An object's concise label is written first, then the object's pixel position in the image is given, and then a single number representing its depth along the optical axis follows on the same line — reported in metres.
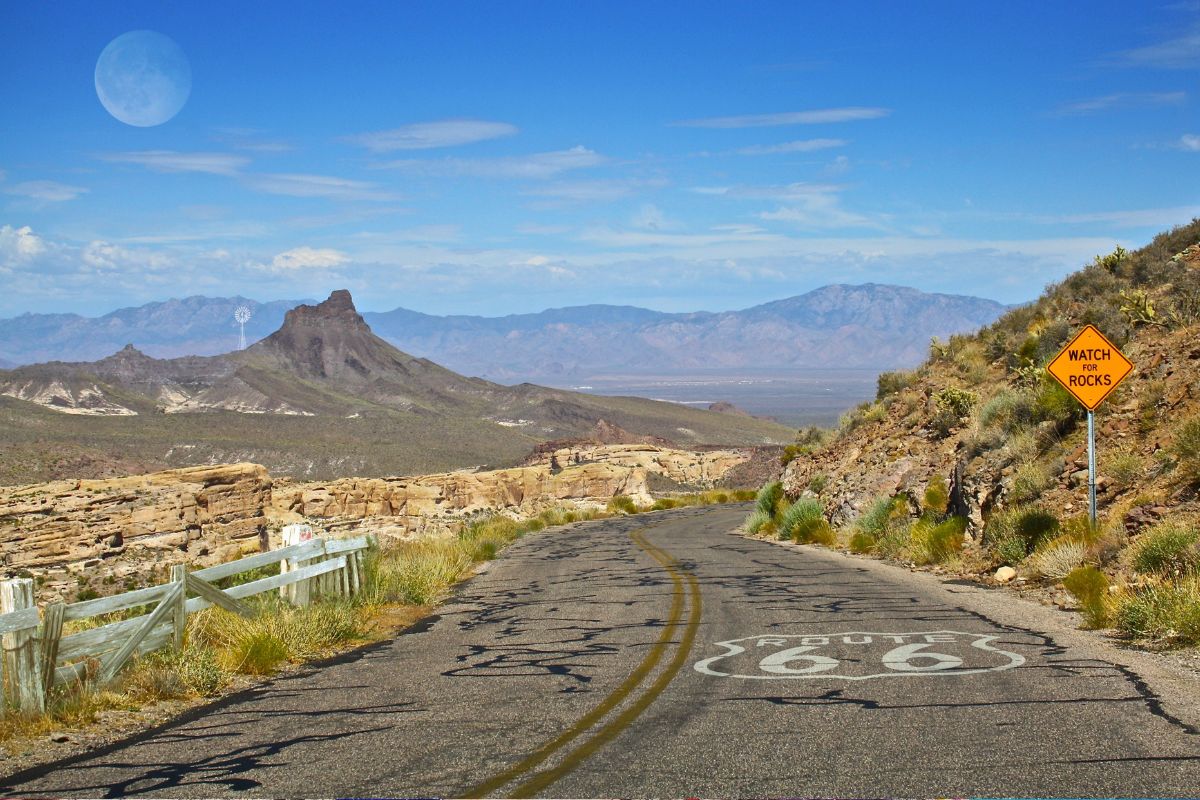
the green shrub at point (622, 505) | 51.25
